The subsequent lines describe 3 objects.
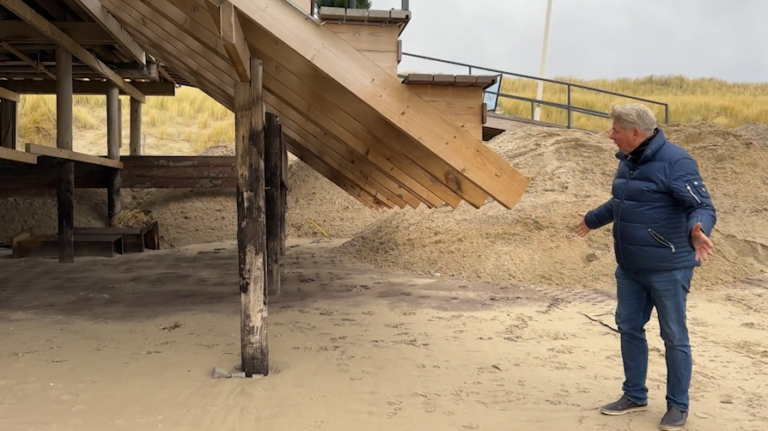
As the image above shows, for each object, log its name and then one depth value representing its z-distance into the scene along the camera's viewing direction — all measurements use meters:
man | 3.54
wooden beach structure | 4.10
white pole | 24.08
